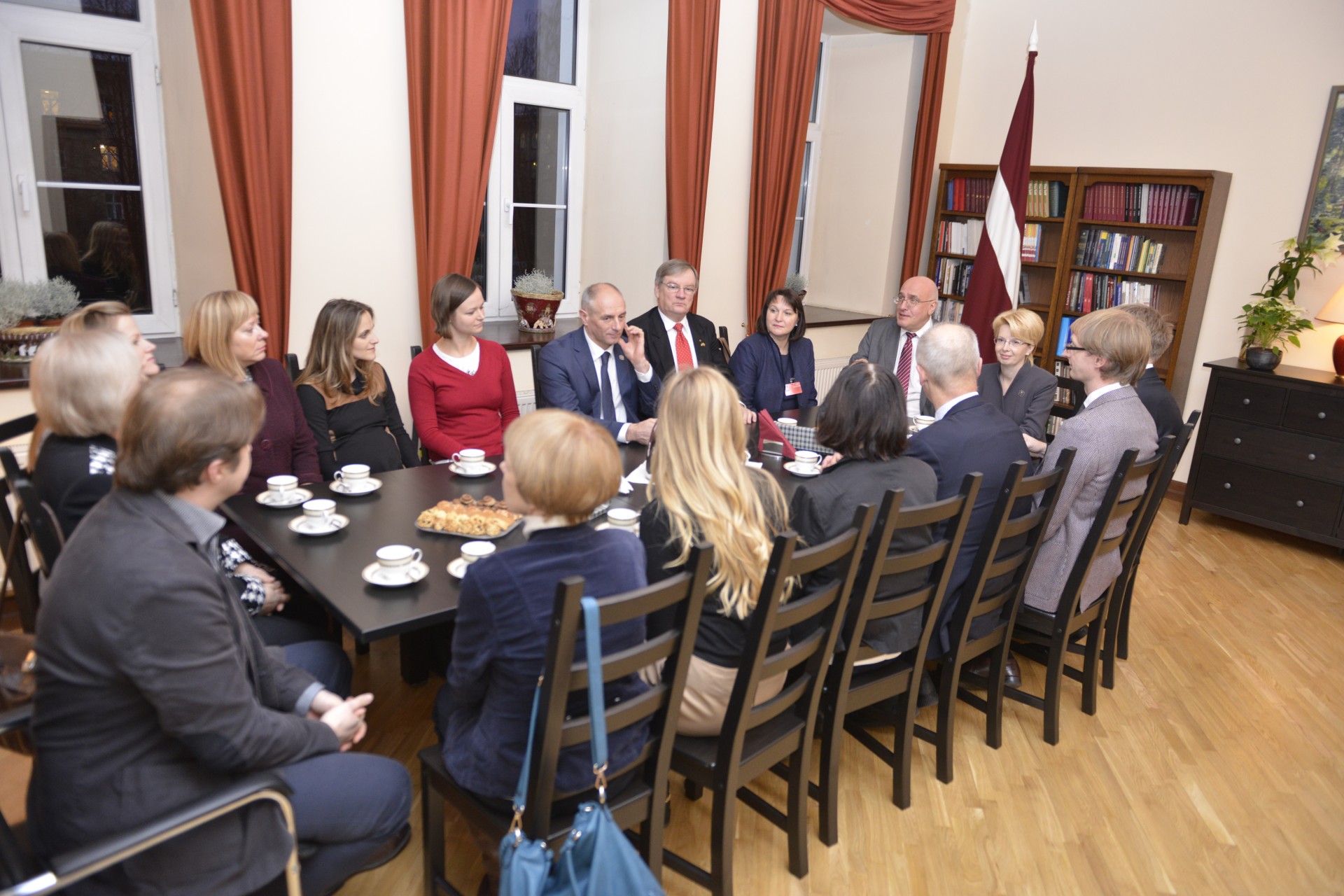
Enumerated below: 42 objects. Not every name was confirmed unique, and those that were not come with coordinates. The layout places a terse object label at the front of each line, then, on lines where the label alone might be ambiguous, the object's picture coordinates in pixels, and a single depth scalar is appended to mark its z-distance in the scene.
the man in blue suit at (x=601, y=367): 3.56
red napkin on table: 3.24
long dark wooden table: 1.85
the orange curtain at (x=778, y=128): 5.07
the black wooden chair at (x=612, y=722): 1.48
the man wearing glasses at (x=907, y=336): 4.16
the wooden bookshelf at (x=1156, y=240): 5.19
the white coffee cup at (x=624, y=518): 2.29
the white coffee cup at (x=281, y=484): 2.43
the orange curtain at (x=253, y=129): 3.28
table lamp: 4.55
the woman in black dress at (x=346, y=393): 3.05
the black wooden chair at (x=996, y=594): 2.43
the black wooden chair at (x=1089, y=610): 2.71
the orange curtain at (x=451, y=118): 3.79
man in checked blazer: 2.79
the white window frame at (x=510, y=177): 4.75
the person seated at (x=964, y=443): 2.58
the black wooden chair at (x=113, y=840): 1.18
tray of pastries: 2.25
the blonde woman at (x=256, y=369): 2.71
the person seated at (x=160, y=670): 1.33
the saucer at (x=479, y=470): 2.78
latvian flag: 5.44
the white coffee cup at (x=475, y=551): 2.07
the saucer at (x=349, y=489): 2.55
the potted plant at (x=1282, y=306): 4.73
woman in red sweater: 3.36
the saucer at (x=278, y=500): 2.40
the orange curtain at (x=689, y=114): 4.68
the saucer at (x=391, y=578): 1.95
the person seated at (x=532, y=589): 1.56
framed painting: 4.78
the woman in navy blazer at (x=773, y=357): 4.18
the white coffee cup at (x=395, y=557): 1.99
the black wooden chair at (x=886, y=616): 2.10
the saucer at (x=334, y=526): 2.21
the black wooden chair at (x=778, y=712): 1.82
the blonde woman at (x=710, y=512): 1.87
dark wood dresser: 4.63
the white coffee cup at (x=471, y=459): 2.79
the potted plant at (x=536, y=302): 4.62
